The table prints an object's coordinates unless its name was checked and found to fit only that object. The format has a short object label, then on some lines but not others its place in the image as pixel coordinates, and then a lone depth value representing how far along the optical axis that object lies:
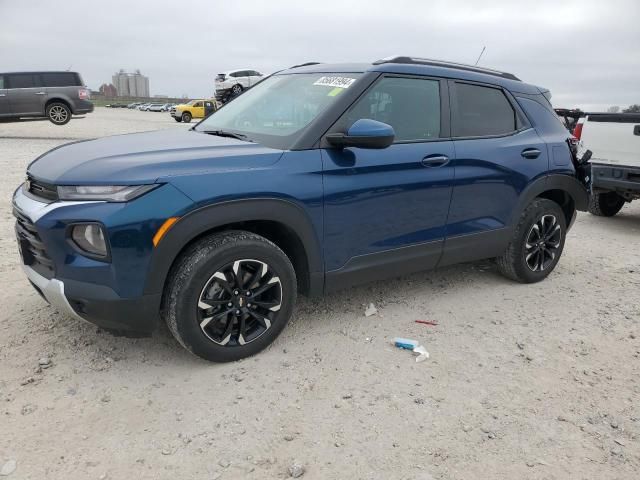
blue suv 2.62
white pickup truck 6.51
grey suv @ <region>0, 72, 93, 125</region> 15.19
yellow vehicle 32.84
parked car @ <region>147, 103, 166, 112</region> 58.87
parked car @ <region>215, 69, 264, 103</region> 26.62
